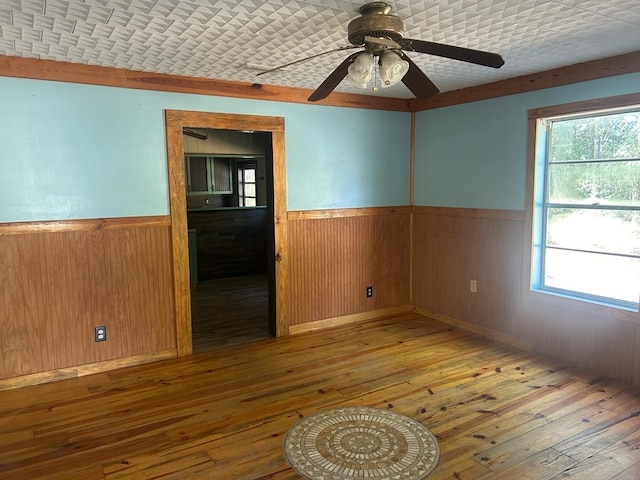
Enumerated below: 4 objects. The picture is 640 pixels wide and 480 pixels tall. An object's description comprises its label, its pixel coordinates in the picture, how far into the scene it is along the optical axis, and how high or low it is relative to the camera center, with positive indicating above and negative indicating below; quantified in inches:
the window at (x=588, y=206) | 127.9 -3.0
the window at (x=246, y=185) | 311.6 +10.3
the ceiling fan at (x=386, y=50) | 85.4 +28.9
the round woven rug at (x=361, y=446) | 89.7 -54.2
